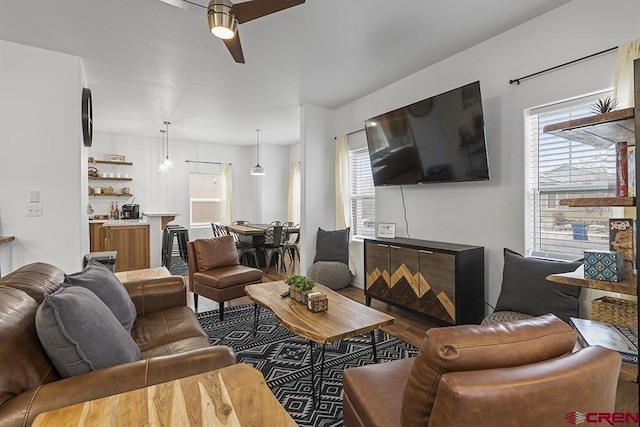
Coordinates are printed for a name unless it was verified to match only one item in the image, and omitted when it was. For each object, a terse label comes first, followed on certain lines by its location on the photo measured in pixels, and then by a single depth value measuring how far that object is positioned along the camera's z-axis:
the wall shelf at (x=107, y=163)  6.73
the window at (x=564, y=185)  2.41
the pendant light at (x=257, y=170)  6.77
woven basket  1.86
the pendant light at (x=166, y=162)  6.29
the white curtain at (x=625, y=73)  2.12
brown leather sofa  1.04
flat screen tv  2.95
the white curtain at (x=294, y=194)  8.19
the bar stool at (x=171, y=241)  6.26
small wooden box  2.29
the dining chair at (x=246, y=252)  5.80
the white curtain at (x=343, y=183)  4.98
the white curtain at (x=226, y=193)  8.22
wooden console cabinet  2.93
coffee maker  6.82
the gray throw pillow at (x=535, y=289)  2.30
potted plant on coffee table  2.49
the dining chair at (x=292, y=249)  5.92
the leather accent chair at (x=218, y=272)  3.40
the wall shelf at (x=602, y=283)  1.34
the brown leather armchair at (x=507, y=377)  0.81
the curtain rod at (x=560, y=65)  2.30
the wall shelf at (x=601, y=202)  1.32
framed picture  4.08
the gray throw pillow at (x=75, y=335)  1.18
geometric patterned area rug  2.00
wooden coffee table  1.95
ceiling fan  1.71
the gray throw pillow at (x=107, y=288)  1.77
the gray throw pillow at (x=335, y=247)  4.77
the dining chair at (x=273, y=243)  5.55
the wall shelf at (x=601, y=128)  1.36
